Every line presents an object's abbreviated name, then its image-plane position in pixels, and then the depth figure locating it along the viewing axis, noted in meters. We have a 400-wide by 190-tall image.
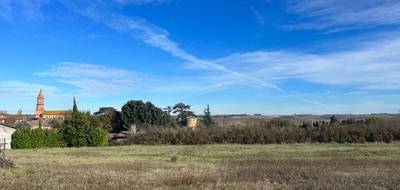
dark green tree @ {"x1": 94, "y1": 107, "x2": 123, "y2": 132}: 100.94
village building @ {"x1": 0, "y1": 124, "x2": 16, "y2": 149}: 63.16
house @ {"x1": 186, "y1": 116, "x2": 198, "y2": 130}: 111.56
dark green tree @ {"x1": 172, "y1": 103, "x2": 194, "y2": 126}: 123.00
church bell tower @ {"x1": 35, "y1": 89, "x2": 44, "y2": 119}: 171.00
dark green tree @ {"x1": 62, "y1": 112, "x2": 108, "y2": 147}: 60.84
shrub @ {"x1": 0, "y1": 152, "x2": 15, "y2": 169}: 22.90
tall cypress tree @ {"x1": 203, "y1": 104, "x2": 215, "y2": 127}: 116.67
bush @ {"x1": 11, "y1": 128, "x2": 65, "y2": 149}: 58.81
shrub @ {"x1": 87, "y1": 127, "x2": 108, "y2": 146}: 61.34
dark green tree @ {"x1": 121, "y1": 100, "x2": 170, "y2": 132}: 98.25
